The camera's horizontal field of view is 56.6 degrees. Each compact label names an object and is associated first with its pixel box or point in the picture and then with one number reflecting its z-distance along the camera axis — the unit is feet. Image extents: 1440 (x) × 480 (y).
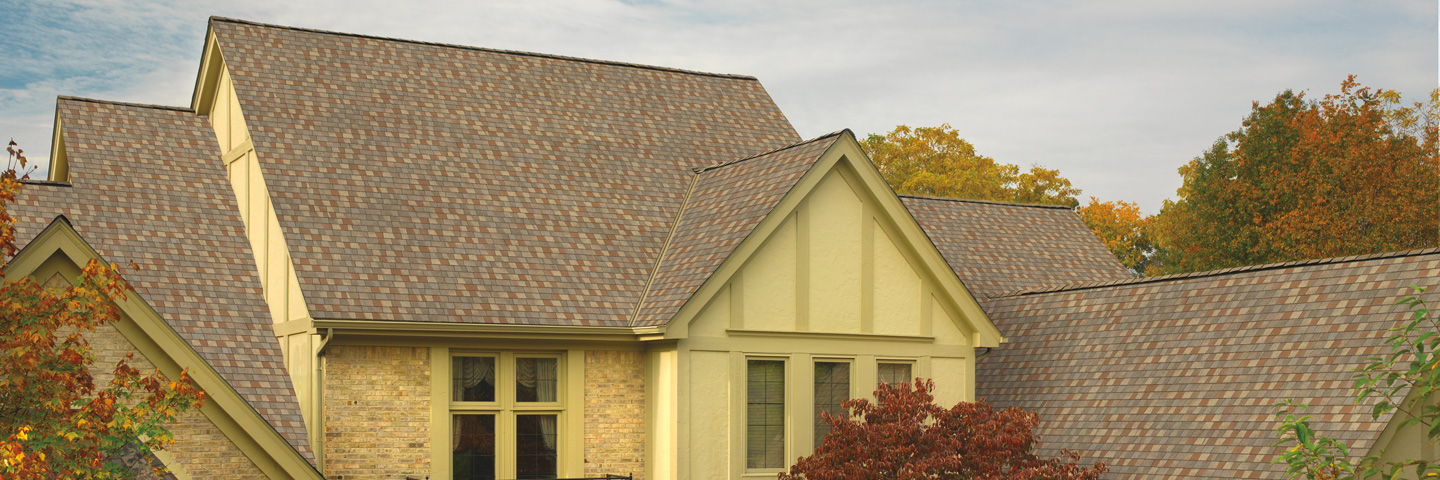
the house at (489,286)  55.11
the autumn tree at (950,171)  174.40
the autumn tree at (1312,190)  135.33
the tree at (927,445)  52.80
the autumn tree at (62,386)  37.06
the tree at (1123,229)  204.28
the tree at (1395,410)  38.78
